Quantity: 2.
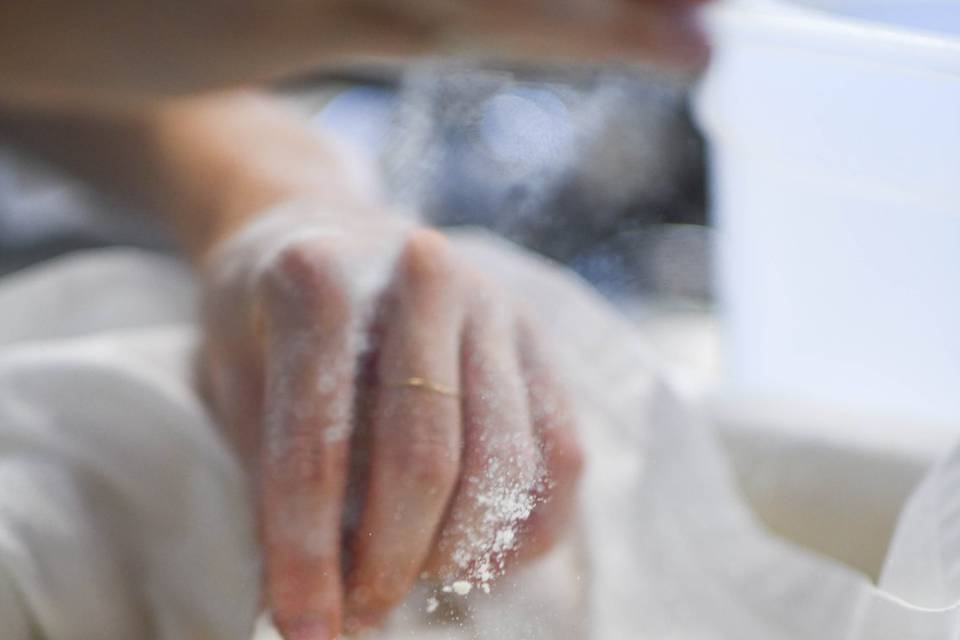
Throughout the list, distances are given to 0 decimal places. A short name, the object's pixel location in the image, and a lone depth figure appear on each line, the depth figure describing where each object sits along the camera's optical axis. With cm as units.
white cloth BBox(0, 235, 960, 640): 60
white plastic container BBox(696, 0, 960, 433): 63
